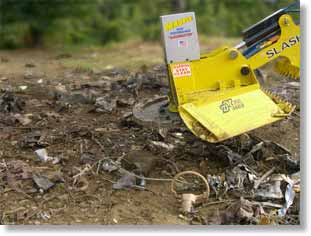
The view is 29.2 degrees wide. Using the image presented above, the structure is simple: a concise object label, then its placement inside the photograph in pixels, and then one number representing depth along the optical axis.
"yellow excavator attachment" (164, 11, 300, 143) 3.67
